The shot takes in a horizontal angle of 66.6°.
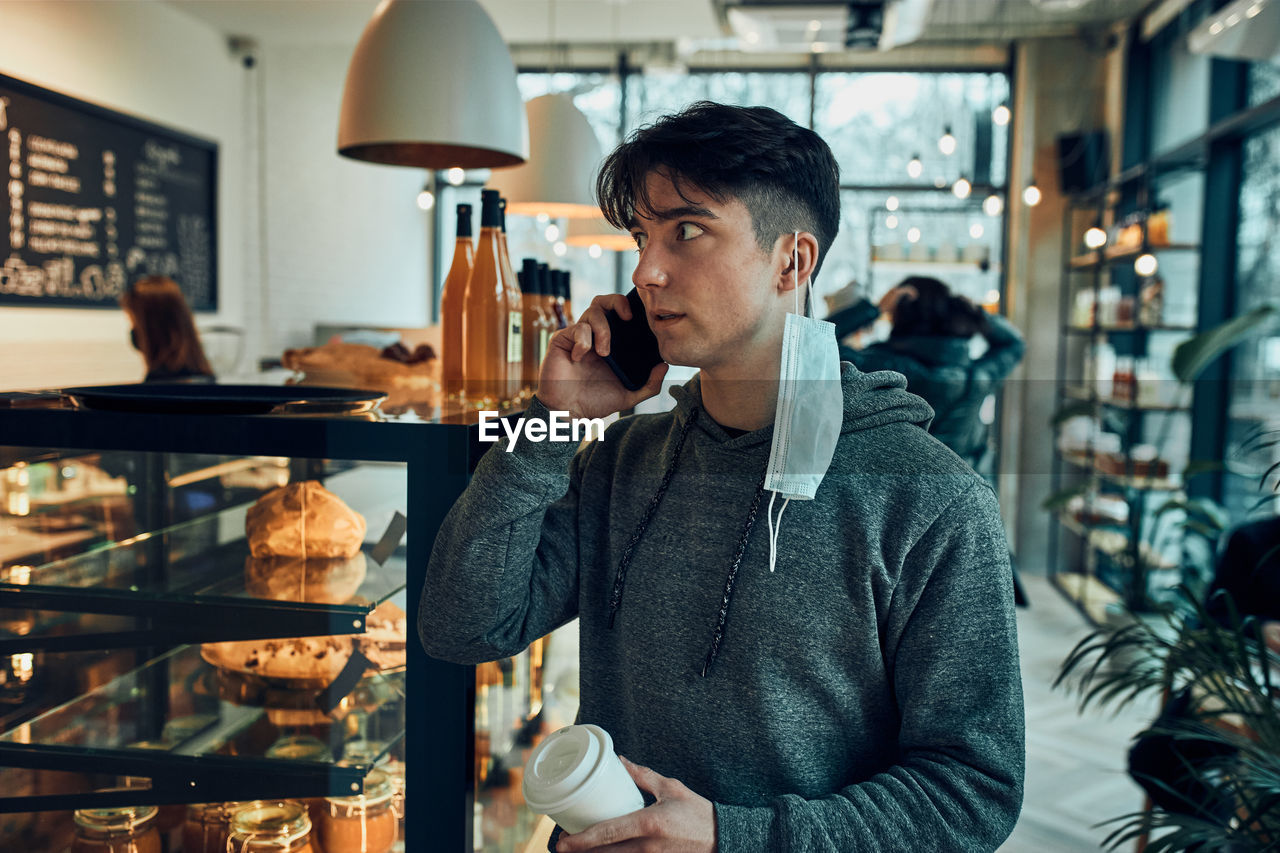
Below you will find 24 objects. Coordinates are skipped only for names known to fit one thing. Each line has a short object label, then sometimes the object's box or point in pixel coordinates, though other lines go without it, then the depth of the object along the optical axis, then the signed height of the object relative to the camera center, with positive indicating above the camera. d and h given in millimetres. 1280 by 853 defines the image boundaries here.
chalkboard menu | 4016 +628
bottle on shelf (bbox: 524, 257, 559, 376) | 1522 +68
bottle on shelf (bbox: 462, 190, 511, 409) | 1363 +31
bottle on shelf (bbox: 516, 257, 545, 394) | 1484 +30
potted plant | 1434 -611
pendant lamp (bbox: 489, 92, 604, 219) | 2719 +515
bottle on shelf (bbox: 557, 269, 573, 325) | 1711 +91
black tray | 1045 -67
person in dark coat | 2850 +73
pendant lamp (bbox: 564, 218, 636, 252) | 3322 +389
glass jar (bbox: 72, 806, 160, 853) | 1193 -602
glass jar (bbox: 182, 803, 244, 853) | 1222 -612
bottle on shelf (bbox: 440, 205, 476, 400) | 1379 +58
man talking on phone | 886 -211
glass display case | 1052 -320
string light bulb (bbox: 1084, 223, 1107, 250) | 5219 +633
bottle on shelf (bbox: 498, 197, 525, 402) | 1390 +32
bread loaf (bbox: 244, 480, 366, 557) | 1172 -221
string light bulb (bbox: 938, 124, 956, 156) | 6000 +1304
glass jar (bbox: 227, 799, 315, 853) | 1199 -603
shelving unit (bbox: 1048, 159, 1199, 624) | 4578 -237
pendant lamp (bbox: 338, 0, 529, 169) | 1754 +478
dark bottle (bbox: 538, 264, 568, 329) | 1566 +88
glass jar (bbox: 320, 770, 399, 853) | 1170 -575
